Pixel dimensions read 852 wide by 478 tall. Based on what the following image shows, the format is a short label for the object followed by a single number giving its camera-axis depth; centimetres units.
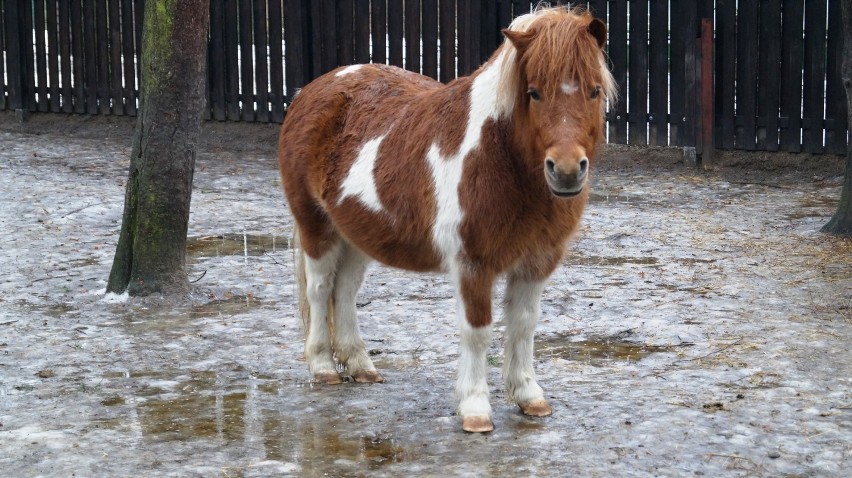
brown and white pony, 892
